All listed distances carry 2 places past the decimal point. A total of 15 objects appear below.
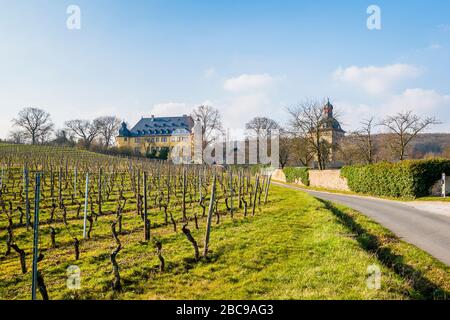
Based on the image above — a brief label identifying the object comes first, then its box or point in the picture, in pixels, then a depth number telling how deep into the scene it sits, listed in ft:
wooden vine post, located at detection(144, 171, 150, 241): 32.94
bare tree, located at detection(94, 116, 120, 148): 305.73
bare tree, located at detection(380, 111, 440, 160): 127.09
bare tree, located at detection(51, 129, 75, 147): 249.14
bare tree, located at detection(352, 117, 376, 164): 142.89
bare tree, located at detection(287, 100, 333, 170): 139.85
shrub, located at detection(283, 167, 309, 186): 136.77
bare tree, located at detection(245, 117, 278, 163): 241.14
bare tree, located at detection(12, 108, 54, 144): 251.80
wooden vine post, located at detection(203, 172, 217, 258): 26.91
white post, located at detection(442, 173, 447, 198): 69.92
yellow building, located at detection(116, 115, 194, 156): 301.84
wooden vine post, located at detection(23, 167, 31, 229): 33.91
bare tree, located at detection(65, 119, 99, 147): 290.15
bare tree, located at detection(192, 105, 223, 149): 227.20
